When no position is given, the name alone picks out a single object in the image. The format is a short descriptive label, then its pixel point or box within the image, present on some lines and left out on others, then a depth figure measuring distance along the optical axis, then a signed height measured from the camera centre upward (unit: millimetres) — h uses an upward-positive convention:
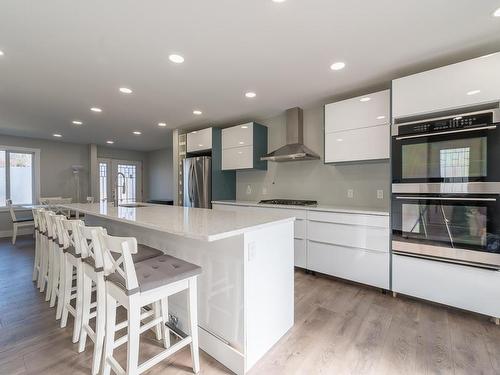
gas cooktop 3469 -268
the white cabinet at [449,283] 2043 -929
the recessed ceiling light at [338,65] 2348 +1187
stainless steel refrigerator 4344 +58
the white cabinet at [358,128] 2729 +677
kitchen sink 2972 -249
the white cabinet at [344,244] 2604 -715
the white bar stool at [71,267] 1738 -646
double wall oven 2012 -41
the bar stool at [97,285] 1449 -674
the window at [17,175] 5641 +274
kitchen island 1518 -642
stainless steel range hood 3488 +680
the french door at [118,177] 7312 +288
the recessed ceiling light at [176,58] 2203 +1189
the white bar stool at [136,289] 1236 -582
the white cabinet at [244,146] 4020 +673
